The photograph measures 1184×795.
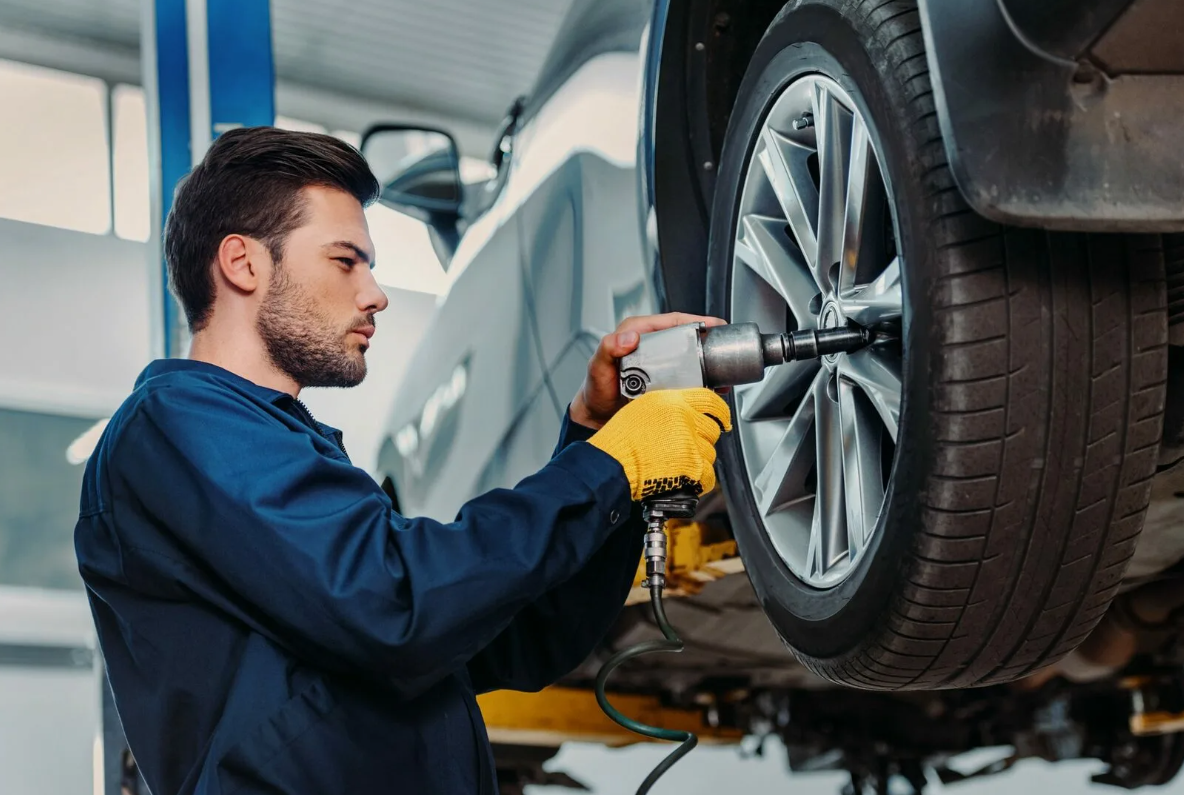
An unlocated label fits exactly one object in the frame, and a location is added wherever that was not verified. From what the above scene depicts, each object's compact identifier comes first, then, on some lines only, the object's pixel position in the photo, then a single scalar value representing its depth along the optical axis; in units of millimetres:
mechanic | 1350
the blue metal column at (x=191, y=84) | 3678
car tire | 1298
